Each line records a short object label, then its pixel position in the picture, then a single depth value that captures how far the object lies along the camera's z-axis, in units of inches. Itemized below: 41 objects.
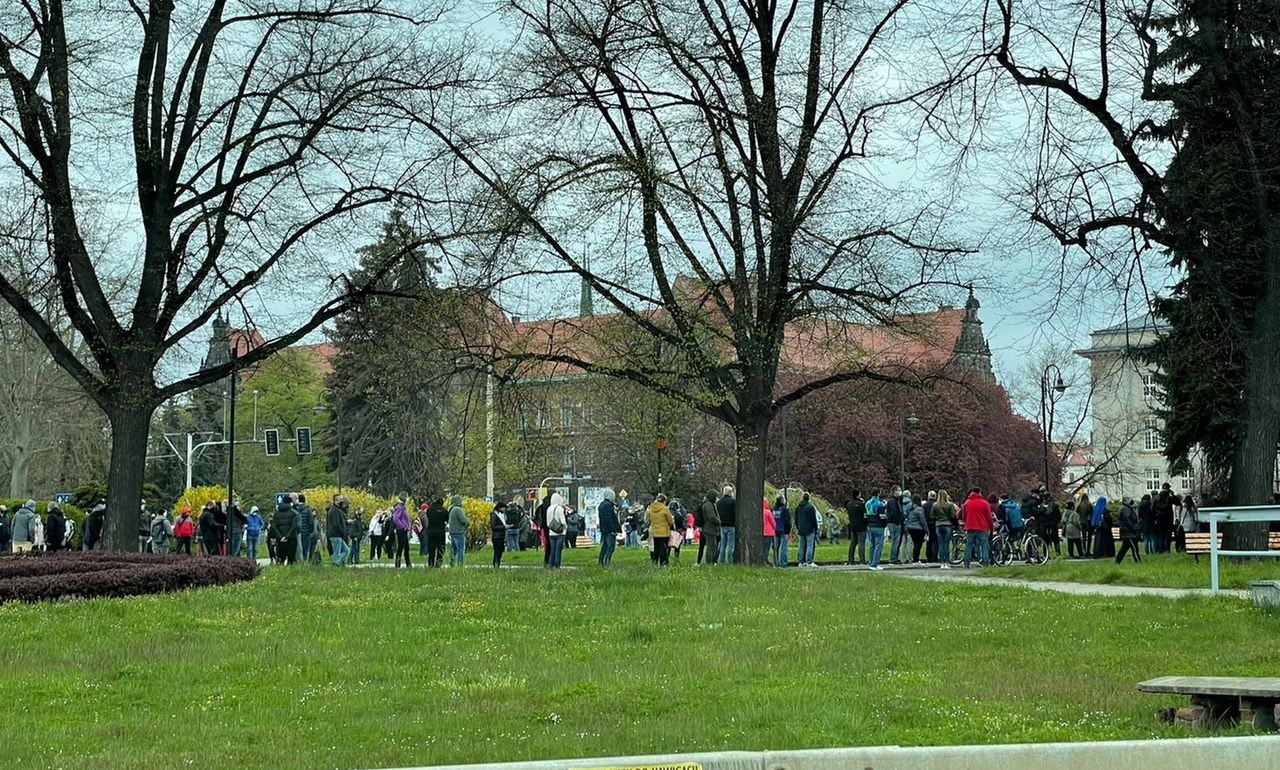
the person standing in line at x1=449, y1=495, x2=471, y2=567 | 1324.6
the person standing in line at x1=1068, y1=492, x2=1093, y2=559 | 1393.9
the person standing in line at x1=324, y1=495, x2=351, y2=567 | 1424.7
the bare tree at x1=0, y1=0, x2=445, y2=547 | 1075.3
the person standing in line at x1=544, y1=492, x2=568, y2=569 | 1243.2
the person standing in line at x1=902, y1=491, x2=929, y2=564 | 1362.0
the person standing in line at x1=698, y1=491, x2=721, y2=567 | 1278.3
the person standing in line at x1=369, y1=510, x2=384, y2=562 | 1800.0
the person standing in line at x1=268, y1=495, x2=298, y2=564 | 1328.7
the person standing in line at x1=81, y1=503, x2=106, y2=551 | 1397.6
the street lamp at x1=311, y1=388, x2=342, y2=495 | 2808.6
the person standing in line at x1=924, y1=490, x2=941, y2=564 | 1363.2
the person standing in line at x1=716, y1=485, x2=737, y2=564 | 1263.5
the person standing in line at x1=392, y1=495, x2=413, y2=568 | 1454.2
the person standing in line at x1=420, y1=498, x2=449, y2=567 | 1295.5
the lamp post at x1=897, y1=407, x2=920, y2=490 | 2358.0
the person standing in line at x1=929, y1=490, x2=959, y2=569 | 1320.1
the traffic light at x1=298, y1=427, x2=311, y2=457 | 2369.6
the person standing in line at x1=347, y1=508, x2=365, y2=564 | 1684.3
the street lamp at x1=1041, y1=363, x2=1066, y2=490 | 2448.3
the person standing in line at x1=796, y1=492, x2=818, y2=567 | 1339.8
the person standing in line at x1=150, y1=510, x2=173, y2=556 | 1626.5
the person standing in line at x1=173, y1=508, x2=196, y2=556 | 1609.3
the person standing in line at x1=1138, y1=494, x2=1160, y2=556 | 1387.8
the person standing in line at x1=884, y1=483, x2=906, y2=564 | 1373.0
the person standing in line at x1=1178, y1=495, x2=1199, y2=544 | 1314.0
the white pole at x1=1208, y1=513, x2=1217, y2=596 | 783.1
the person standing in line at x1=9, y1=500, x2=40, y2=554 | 1573.0
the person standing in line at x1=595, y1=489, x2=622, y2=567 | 1278.3
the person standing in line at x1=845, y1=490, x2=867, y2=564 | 1391.5
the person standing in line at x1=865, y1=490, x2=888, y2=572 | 1337.4
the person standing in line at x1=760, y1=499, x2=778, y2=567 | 1362.0
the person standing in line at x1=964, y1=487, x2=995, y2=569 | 1246.3
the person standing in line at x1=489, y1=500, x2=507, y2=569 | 1325.0
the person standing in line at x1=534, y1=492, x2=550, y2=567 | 1284.4
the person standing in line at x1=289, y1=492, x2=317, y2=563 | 1409.9
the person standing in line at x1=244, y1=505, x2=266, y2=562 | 1633.9
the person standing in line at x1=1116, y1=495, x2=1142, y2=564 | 1231.5
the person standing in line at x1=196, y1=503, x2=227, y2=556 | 1471.5
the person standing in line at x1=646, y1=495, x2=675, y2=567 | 1240.2
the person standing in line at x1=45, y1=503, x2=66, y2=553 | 1476.4
